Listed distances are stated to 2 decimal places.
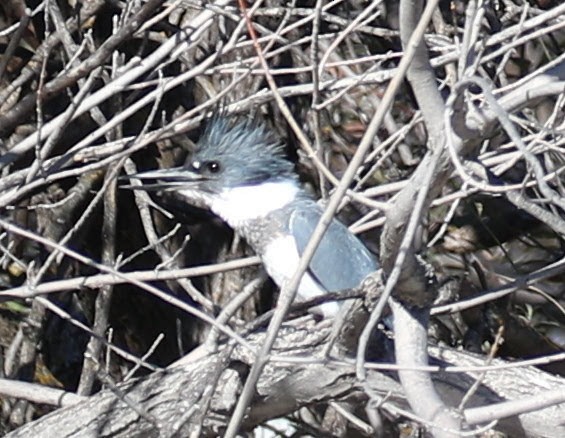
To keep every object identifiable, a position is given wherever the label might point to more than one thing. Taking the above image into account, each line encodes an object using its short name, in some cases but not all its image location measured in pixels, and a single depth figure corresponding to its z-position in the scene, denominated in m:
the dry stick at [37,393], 5.38
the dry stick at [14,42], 5.77
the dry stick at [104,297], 6.66
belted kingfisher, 6.25
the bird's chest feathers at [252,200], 6.52
